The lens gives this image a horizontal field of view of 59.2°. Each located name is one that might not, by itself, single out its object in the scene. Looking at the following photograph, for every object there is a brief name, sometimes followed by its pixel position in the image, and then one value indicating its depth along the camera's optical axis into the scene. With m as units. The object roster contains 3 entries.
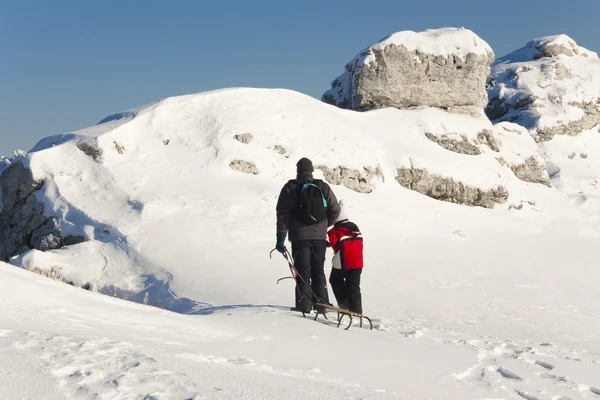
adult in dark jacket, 7.21
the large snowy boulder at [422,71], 22.62
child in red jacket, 7.25
